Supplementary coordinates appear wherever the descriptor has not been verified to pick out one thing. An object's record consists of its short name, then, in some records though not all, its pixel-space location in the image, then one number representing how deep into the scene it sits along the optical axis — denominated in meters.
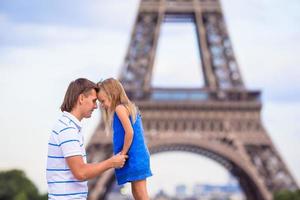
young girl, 5.55
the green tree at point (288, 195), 43.53
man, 5.41
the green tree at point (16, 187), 46.22
